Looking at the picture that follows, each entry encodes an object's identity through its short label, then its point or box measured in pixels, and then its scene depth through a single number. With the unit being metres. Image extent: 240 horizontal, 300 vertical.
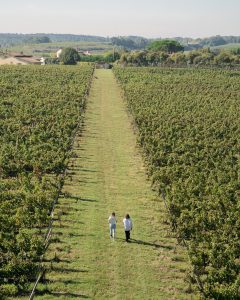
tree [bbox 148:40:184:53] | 195.75
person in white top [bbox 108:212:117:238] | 23.48
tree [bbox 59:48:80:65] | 151.62
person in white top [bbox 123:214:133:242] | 23.28
